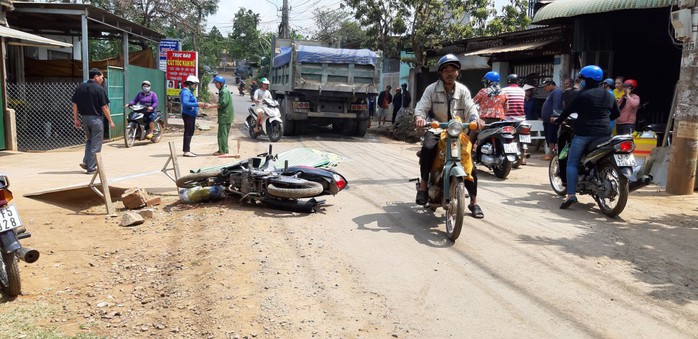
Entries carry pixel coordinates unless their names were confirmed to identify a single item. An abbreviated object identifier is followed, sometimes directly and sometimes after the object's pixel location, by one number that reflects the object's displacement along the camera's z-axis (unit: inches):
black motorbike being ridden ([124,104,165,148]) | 565.0
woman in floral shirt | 391.9
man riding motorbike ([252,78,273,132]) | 609.0
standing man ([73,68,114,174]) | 378.9
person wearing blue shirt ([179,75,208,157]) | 471.2
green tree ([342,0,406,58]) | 812.0
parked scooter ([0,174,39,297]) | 163.5
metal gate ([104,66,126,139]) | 571.9
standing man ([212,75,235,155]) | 467.8
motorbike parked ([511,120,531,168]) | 408.1
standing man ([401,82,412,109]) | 869.0
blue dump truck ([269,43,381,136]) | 626.5
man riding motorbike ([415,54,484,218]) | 245.8
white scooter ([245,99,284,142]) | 605.6
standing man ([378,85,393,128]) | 944.3
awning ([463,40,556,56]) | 602.9
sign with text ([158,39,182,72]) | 786.2
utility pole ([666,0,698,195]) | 321.7
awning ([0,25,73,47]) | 452.1
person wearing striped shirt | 424.2
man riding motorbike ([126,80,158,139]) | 589.3
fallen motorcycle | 255.0
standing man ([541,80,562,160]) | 451.5
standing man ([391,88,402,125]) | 890.7
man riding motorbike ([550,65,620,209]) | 268.5
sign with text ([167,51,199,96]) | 775.3
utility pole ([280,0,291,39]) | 1312.7
